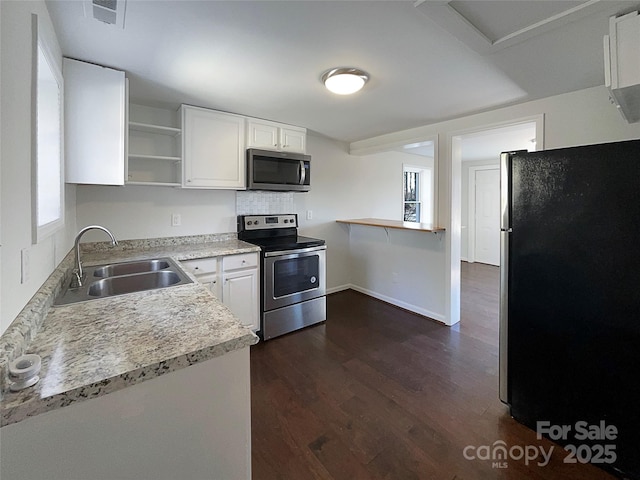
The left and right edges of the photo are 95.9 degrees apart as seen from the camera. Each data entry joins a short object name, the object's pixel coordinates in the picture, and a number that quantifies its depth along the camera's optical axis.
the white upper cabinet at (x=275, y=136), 3.06
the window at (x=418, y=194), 5.72
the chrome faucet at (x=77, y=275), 1.60
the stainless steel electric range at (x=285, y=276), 2.88
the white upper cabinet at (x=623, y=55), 1.26
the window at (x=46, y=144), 1.13
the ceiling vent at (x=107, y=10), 1.36
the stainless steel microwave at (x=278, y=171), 3.01
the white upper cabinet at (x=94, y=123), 1.90
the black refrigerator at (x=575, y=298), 1.36
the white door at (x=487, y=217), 6.11
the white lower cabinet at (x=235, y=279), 2.58
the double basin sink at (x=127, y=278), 1.64
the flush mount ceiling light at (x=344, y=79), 2.00
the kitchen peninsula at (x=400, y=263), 3.34
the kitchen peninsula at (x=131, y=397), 0.72
